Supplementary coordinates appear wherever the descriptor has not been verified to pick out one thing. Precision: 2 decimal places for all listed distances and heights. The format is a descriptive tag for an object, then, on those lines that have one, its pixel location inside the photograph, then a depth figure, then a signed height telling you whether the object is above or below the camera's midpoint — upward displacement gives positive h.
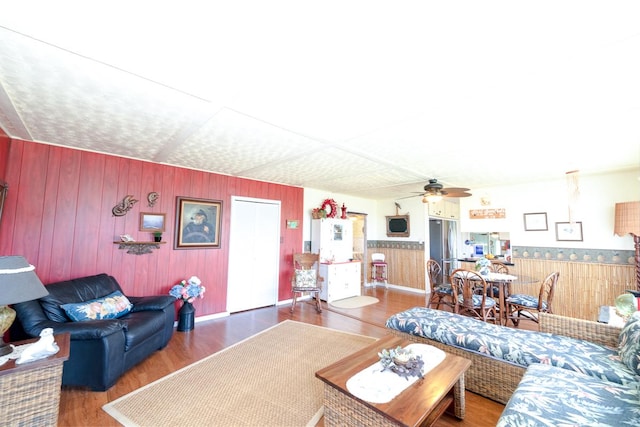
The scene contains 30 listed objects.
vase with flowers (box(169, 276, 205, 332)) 3.62 -0.94
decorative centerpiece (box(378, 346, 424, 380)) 1.71 -0.87
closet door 4.57 -0.39
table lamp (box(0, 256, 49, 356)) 1.52 -0.36
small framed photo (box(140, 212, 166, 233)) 3.63 +0.13
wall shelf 3.45 -0.23
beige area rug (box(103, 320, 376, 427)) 1.91 -1.37
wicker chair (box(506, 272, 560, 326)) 3.27 -0.88
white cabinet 5.29 -0.98
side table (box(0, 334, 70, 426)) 1.55 -1.02
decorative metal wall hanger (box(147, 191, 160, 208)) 3.68 +0.46
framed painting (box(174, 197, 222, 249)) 3.97 +0.13
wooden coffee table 1.40 -0.94
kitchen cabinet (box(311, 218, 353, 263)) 5.54 -0.11
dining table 3.34 -0.60
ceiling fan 3.86 +0.66
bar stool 6.98 -0.96
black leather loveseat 2.17 -0.93
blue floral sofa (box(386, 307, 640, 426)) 1.39 -0.90
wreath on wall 5.62 +0.58
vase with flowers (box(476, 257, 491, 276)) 3.71 -0.43
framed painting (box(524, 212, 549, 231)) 4.59 +0.30
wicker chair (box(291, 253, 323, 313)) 4.63 -0.79
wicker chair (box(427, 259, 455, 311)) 3.99 -0.84
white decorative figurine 1.64 -0.80
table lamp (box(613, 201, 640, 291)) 3.45 +0.25
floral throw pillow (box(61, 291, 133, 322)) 2.42 -0.79
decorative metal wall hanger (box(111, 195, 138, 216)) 3.38 +0.31
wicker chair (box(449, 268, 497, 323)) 3.37 -0.81
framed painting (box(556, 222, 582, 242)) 4.26 +0.13
